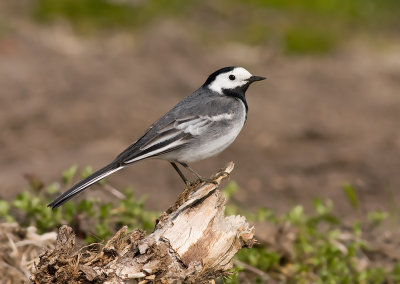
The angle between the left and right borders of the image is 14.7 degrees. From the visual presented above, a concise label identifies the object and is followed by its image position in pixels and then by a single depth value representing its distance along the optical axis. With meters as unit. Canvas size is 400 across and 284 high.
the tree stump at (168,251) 8.70
